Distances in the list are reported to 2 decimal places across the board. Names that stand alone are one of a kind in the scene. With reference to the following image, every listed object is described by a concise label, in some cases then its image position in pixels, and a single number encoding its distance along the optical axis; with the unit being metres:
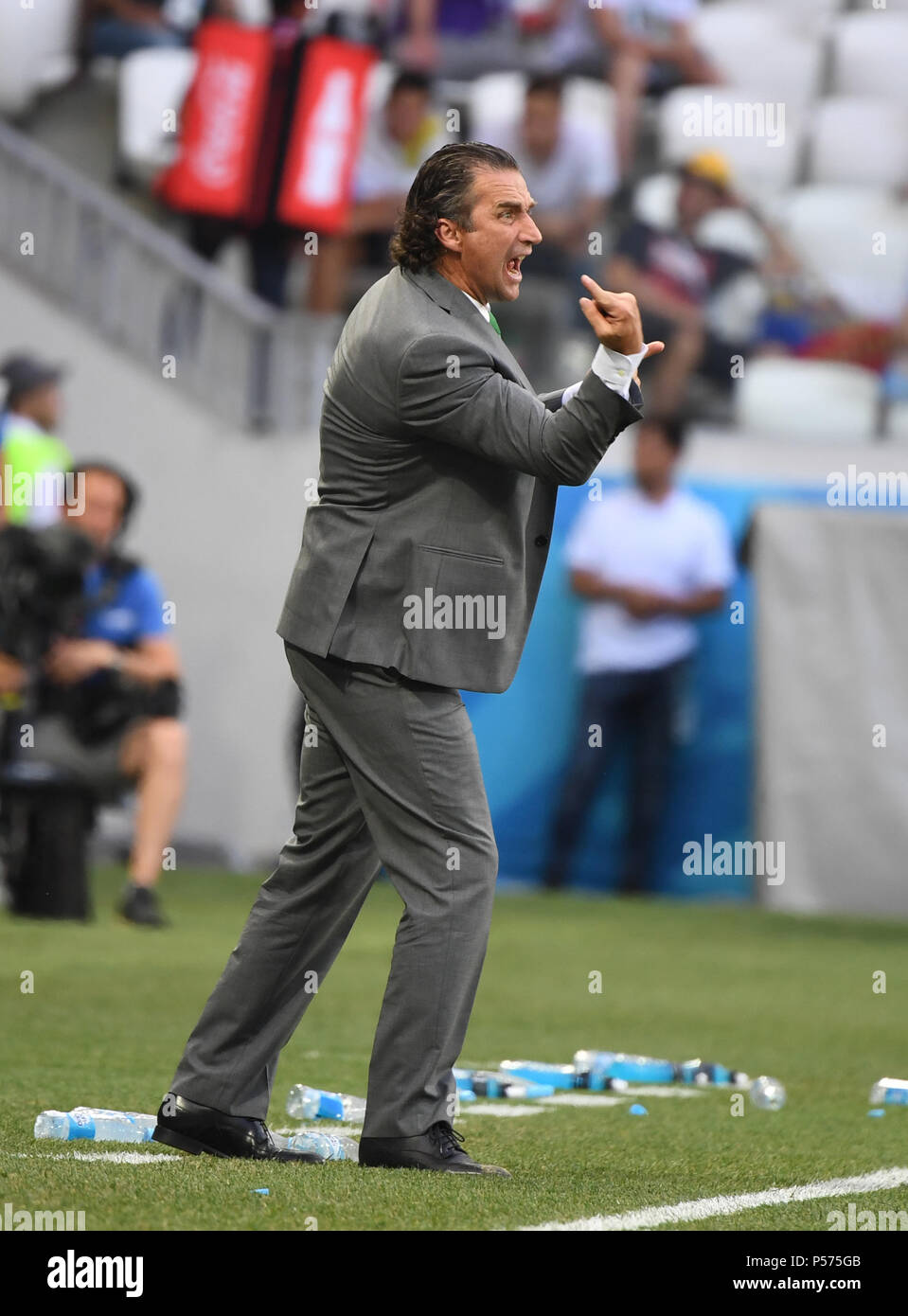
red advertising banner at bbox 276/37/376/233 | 13.70
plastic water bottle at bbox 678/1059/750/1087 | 5.89
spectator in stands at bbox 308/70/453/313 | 13.80
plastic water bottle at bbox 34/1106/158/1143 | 4.60
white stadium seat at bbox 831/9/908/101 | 17.14
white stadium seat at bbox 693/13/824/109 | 16.61
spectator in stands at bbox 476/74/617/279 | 13.76
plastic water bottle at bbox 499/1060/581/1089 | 5.78
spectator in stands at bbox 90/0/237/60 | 14.86
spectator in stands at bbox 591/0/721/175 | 15.34
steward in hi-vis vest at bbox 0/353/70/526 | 9.76
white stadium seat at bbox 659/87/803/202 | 15.59
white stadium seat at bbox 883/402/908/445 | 14.54
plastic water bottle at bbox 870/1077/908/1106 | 5.66
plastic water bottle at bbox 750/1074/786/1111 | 5.55
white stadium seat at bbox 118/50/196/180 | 14.42
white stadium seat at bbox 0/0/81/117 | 14.80
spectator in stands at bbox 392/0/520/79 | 15.58
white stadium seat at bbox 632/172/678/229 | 14.69
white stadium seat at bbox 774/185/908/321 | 15.50
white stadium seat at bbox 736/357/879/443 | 14.35
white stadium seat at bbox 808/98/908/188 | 16.52
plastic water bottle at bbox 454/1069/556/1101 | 5.57
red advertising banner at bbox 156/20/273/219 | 13.84
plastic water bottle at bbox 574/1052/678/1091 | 5.89
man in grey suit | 4.21
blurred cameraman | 9.19
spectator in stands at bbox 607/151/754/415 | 13.66
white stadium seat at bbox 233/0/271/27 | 14.57
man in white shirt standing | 11.49
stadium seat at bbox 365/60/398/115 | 14.09
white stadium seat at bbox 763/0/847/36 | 17.41
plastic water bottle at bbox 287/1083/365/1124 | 5.11
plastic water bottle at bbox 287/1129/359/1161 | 4.46
